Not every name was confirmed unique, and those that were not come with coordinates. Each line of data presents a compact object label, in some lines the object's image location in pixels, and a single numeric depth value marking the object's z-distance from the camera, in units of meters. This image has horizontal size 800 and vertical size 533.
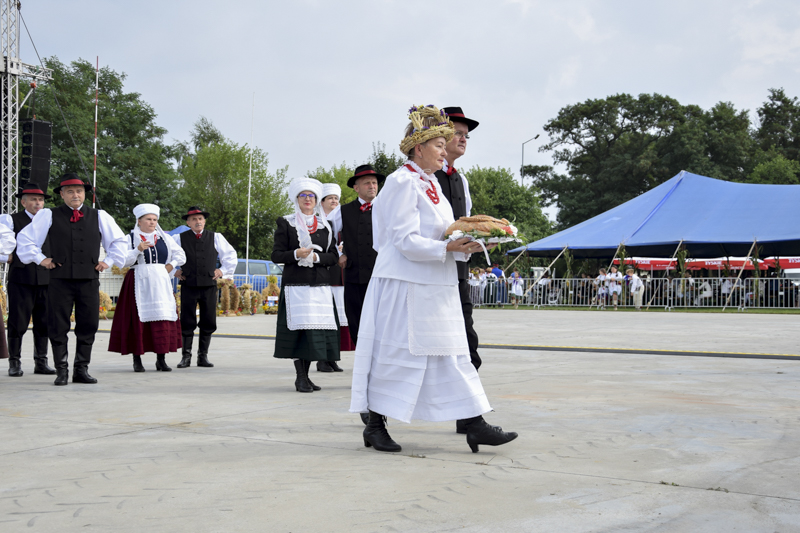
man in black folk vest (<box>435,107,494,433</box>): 5.25
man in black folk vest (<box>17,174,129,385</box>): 7.52
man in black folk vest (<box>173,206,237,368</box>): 9.61
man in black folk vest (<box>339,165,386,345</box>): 7.43
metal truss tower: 19.52
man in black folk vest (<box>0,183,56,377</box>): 8.40
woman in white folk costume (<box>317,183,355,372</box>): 7.86
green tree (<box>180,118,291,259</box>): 48.59
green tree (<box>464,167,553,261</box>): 54.24
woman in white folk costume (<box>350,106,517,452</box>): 4.27
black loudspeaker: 19.42
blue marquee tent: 26.94
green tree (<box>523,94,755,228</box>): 57.03
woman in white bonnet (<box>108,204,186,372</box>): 8.85
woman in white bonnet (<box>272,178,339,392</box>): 7.12
